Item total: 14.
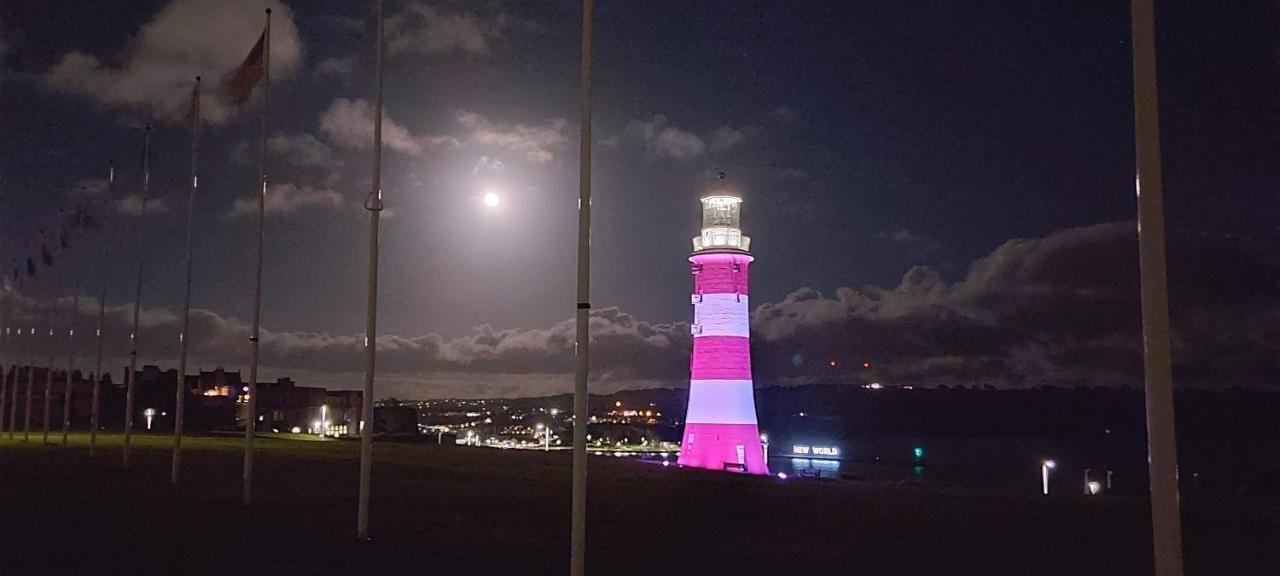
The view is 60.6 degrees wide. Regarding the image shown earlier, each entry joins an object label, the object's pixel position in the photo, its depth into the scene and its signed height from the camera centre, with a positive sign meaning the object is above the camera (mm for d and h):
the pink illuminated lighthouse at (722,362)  49125 +3085
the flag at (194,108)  24172 +6991
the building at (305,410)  108562 +1714
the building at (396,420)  91000 +628
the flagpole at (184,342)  24031 +1849
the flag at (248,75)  20562 +6688
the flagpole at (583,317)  10930 +1144
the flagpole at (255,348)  19938 +1411
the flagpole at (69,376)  44206 +1993
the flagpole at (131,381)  28766 +1242
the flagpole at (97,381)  34594 +1518
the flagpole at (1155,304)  7582 +934
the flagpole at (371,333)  15680 +1356
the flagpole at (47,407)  51275 +801
